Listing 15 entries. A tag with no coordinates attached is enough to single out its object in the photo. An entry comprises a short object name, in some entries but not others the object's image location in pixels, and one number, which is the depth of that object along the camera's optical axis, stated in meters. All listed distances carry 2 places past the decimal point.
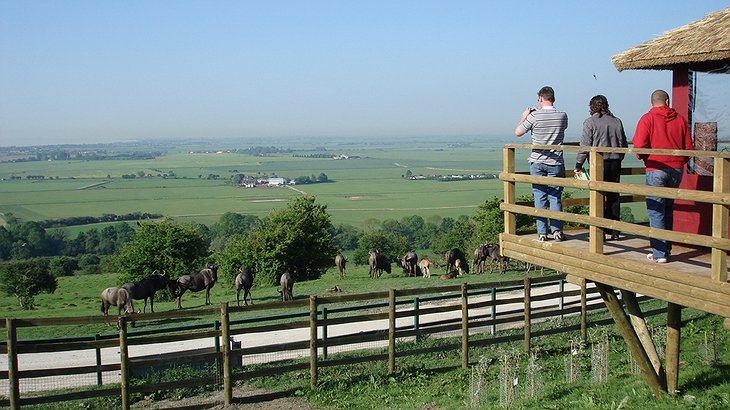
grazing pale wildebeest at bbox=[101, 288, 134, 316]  24.62
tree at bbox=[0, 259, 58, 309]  49.31
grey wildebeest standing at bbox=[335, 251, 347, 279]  38.06
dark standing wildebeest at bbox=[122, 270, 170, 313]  25.56
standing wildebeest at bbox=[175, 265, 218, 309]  28.80
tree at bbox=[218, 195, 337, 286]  42.84
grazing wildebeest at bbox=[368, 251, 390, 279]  36.06
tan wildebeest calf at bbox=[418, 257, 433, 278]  35.03
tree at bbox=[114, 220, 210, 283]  39.38
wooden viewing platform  6.54
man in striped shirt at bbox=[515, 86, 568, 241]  8.80
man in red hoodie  7.62
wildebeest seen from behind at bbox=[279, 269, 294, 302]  28.11
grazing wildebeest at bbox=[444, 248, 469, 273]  34.50
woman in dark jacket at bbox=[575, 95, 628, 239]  8.55
